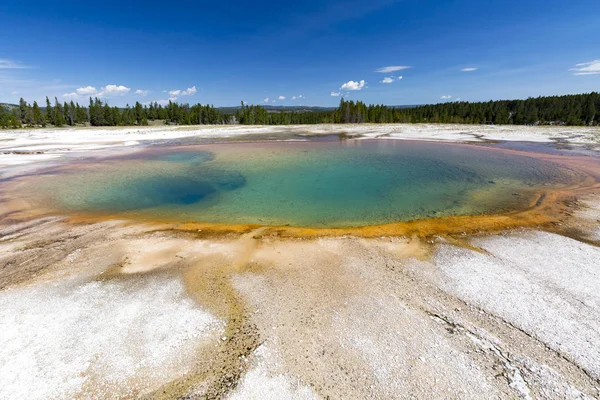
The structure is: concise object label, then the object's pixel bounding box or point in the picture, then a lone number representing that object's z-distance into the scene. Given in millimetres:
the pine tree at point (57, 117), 69312
